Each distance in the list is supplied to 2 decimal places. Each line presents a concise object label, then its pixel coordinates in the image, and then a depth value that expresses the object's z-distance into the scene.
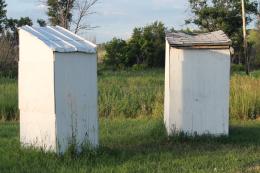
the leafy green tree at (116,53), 59.84
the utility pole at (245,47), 41.06
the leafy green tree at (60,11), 45.11
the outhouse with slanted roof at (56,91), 8.35
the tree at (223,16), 59.53
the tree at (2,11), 53.27
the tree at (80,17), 40.19
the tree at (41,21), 53.66
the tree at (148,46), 60.31
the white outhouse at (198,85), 11.12
